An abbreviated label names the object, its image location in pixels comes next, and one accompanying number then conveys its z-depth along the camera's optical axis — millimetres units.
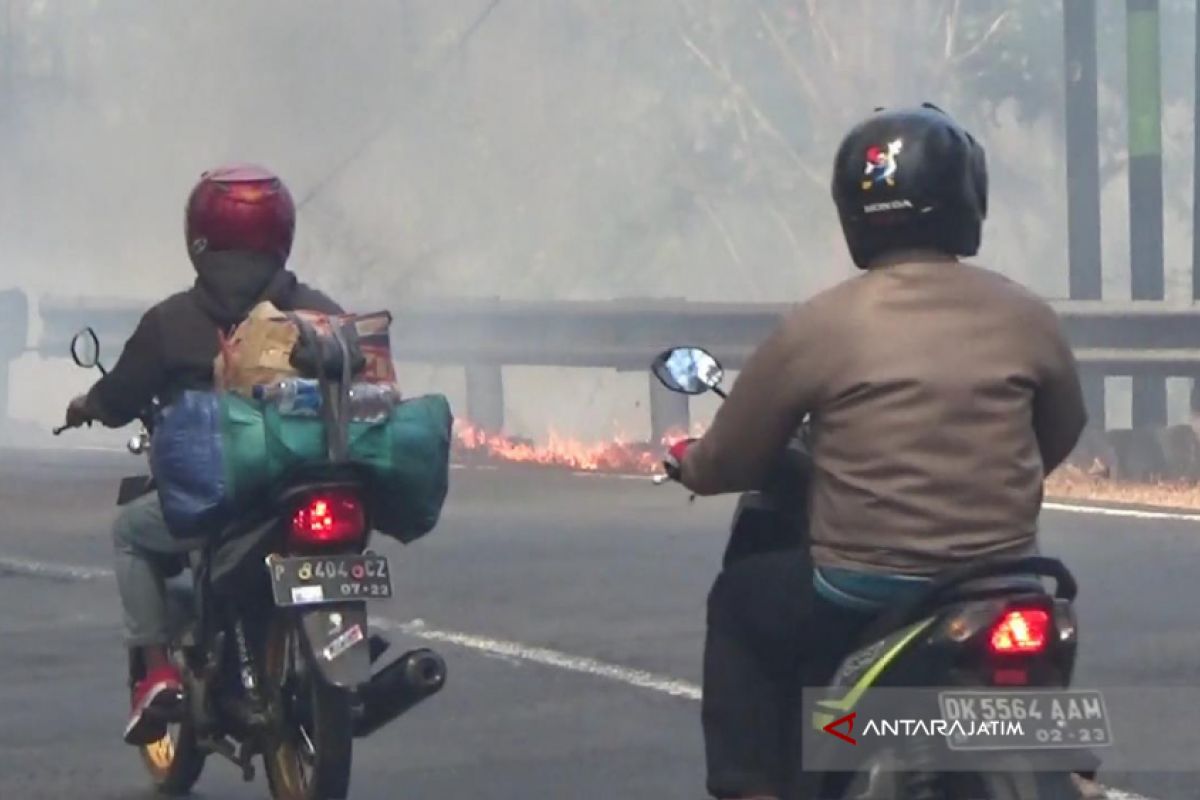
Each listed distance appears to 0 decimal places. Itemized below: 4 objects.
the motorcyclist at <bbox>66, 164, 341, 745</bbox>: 15289
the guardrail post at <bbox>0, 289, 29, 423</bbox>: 51500
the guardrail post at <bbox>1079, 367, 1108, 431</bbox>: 39466
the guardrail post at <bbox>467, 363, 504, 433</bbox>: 44500
